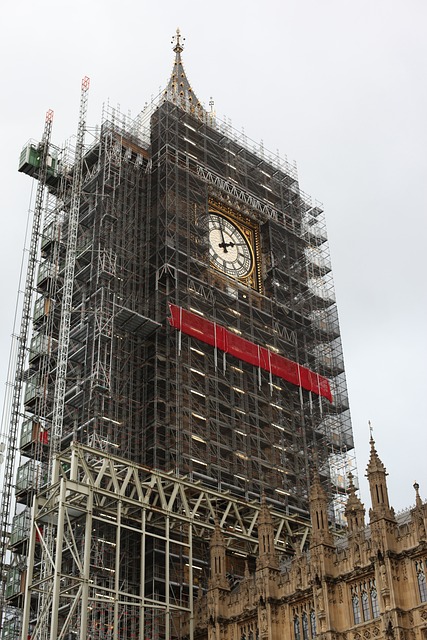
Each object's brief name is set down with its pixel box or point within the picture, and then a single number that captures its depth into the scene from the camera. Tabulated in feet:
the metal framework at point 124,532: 220.02
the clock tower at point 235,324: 300.40
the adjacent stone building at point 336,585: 196.44
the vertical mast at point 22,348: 299.44
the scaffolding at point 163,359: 257.14
